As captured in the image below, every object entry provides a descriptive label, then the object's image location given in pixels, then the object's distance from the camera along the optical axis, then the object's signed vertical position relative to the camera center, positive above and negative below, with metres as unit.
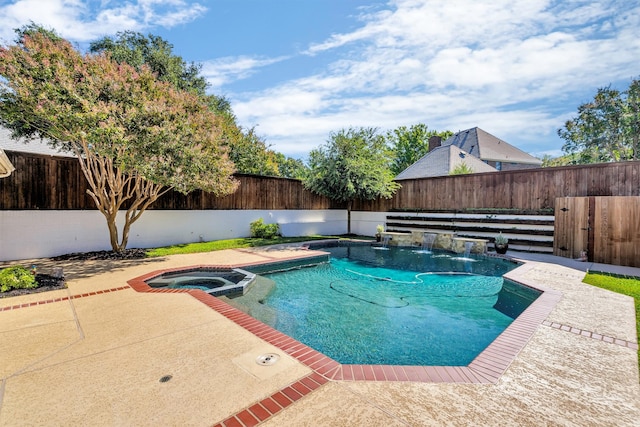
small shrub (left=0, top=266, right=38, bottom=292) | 4.93 -1.21
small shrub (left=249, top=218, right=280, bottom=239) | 12.70 -0.96
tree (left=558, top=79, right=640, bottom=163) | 18.42 +5.39
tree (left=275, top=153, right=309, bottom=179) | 35.12 +5.34
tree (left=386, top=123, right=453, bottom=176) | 35.09 +8.02
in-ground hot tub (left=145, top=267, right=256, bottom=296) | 5.75 -1.58
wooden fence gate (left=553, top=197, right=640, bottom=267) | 7.60 -0.67
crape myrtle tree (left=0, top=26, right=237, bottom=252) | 6.00 +2.17
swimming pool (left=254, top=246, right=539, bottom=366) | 3.69 -1.80
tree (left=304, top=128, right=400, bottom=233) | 13.05 +1.87
